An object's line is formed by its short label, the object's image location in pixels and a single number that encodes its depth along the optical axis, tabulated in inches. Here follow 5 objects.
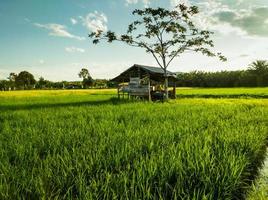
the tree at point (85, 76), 3159.5
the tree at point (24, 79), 3565.5
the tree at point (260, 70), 2237.9
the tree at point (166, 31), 828.6
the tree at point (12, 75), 4118.1
